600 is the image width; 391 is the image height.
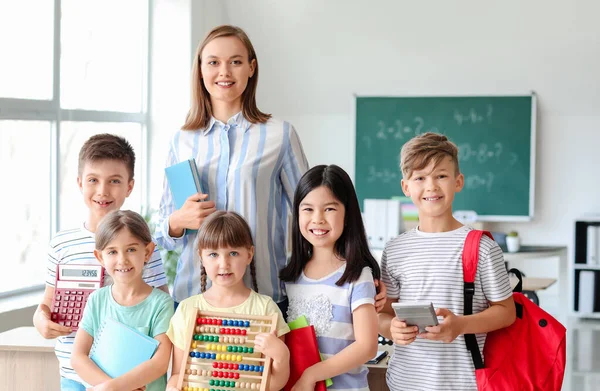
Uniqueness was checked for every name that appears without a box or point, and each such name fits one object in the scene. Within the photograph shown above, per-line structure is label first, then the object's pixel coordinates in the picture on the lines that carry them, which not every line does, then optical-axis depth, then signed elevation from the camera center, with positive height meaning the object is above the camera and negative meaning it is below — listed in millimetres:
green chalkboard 7219 +448
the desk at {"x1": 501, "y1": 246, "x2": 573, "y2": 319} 6551 -715
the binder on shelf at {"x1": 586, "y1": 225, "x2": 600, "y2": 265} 6996 -491
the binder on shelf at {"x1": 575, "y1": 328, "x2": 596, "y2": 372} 5430 -1230
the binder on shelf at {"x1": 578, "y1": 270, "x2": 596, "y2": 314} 7035 -923
